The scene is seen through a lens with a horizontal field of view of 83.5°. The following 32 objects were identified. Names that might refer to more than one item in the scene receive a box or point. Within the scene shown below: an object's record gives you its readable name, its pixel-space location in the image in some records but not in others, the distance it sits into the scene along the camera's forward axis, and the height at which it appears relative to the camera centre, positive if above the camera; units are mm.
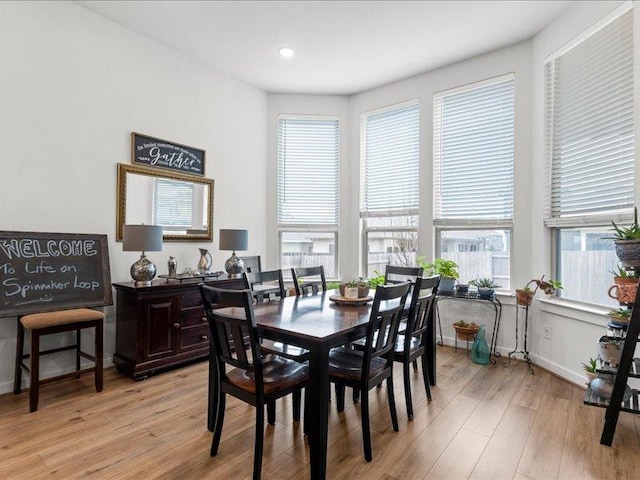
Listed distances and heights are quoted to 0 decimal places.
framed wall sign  3633 +905
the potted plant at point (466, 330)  3808 -947
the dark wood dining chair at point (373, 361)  2029 -772
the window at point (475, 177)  3916 +746
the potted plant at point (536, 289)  3342 -452
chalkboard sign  2738 -288
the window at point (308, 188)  5070 +728
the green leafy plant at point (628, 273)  2334 -201
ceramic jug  3941 -250
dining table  1801 -510
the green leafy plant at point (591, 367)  2679 -945
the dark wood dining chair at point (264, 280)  2647 -326
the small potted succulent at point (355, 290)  2760 -388
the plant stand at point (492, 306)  3795 -695
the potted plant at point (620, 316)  2373 -493
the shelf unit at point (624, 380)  2092 -832
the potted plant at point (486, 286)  3742 -483
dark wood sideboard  3145 -817
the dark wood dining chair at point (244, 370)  1813 -768
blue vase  3623 -1100
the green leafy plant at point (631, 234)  2254 +59
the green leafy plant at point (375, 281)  3931 -454
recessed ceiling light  3918 +2079
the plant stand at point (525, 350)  3566 -1107
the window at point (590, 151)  2803 +788
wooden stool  2561 -712
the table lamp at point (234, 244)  3939 -56
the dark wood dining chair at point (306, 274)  3180 -348
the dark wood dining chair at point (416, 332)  2477 -653
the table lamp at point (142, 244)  3150 -55
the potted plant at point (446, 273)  3963 -351
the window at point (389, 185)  4582 +742
